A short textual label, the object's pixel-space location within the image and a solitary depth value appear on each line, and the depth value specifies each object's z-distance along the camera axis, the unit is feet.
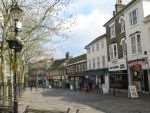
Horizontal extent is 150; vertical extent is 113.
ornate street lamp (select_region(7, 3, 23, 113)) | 22.58
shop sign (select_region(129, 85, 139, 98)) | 51.13
